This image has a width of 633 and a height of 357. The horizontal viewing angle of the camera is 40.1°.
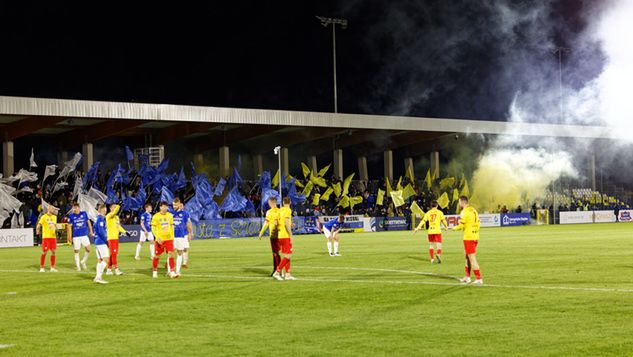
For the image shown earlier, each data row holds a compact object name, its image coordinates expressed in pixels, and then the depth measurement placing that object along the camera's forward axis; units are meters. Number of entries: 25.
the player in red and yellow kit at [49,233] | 28.09
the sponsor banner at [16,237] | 49.38
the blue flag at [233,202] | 59.91
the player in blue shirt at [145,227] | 34.16
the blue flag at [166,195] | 56.56
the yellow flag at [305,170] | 69.75
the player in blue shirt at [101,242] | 23.06
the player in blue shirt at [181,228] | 26.11
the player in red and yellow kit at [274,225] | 22.92
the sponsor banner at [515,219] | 75.38
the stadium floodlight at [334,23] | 69.93
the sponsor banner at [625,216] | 82.19
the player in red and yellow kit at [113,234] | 25.88
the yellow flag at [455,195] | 76.25
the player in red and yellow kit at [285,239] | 22.64
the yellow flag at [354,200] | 70.12
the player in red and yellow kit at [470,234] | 20.52
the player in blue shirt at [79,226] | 27.62
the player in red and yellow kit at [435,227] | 28.83
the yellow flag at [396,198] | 71.19
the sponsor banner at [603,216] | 80.88
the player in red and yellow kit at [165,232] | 24.47
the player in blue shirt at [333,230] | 33.69
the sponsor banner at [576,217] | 78.94
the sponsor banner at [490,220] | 73.12
